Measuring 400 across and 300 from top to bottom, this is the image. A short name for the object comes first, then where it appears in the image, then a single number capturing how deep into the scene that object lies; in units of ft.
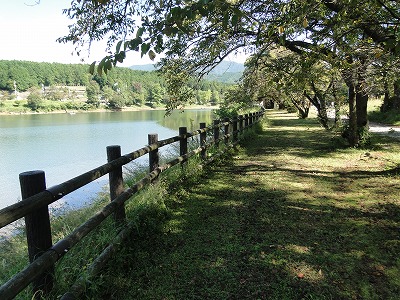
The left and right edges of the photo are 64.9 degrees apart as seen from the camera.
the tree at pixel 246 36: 6.79
